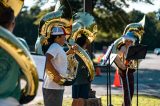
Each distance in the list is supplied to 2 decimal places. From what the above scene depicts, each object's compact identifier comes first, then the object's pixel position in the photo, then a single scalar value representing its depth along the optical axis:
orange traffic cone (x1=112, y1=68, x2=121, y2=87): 21.14
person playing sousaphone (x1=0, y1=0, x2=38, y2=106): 4.07
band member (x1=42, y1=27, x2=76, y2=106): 7.41
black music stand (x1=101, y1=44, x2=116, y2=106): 10.51
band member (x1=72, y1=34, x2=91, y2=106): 9.71
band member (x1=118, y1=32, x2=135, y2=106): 11.52
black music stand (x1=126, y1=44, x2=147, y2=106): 10.85
